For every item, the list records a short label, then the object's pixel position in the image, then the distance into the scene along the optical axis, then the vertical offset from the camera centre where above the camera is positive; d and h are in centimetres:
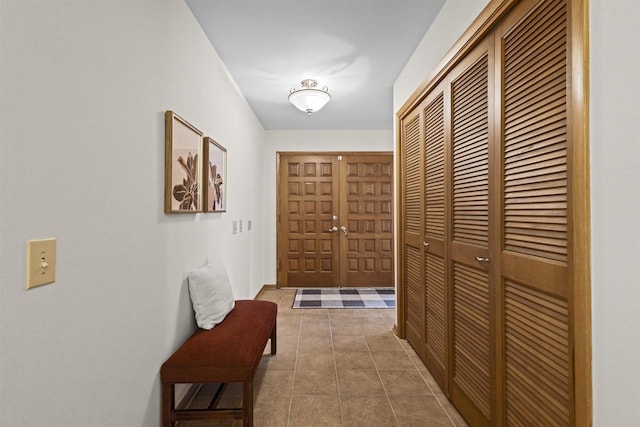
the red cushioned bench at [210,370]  159 -79
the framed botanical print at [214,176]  230 +29
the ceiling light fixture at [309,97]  300 +112
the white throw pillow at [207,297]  198 -53
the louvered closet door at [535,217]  109 -1
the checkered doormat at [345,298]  408 -117
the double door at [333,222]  505 -13
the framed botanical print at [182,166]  171 +28
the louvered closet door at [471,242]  158 -15
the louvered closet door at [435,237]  208 -16
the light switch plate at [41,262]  87 -14
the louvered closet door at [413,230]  250 -14
